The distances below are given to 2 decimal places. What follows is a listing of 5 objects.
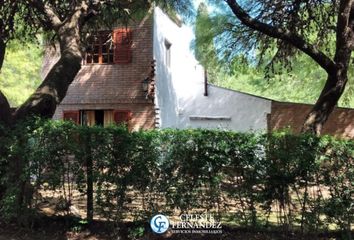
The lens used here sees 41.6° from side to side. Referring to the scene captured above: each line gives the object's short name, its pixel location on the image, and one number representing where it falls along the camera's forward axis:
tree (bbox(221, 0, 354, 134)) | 9.77
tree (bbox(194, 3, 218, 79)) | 14.31
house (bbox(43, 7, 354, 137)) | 18.11
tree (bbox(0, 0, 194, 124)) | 8.16
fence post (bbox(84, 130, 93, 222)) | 6.98
